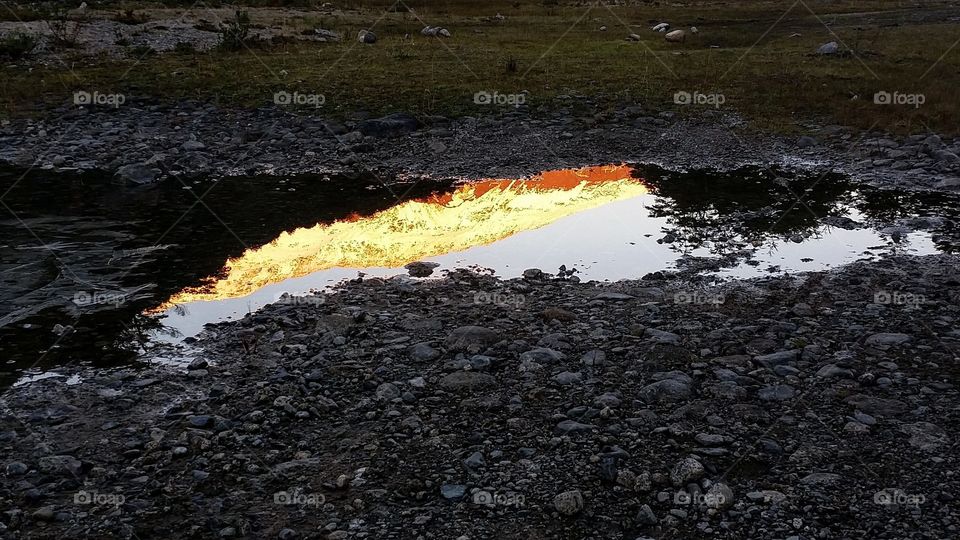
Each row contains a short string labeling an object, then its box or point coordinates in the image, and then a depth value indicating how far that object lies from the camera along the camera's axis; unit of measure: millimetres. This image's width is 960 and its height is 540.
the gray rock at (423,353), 8153
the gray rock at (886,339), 8266
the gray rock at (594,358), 7930
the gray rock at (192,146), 18122
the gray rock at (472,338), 8438
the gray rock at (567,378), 7574
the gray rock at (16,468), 6125
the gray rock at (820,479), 5914
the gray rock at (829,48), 31859
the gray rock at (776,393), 7215
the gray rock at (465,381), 7559
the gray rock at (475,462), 6246
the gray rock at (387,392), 7348
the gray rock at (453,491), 5887
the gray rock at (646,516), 5523
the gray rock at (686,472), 5946
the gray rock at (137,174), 16078
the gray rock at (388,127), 19562
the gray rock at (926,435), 6402
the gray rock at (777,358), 7867
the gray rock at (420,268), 11195
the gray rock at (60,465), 6145
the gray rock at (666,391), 7211
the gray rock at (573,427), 6711
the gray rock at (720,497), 5668
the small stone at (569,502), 5668
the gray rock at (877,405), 6930
